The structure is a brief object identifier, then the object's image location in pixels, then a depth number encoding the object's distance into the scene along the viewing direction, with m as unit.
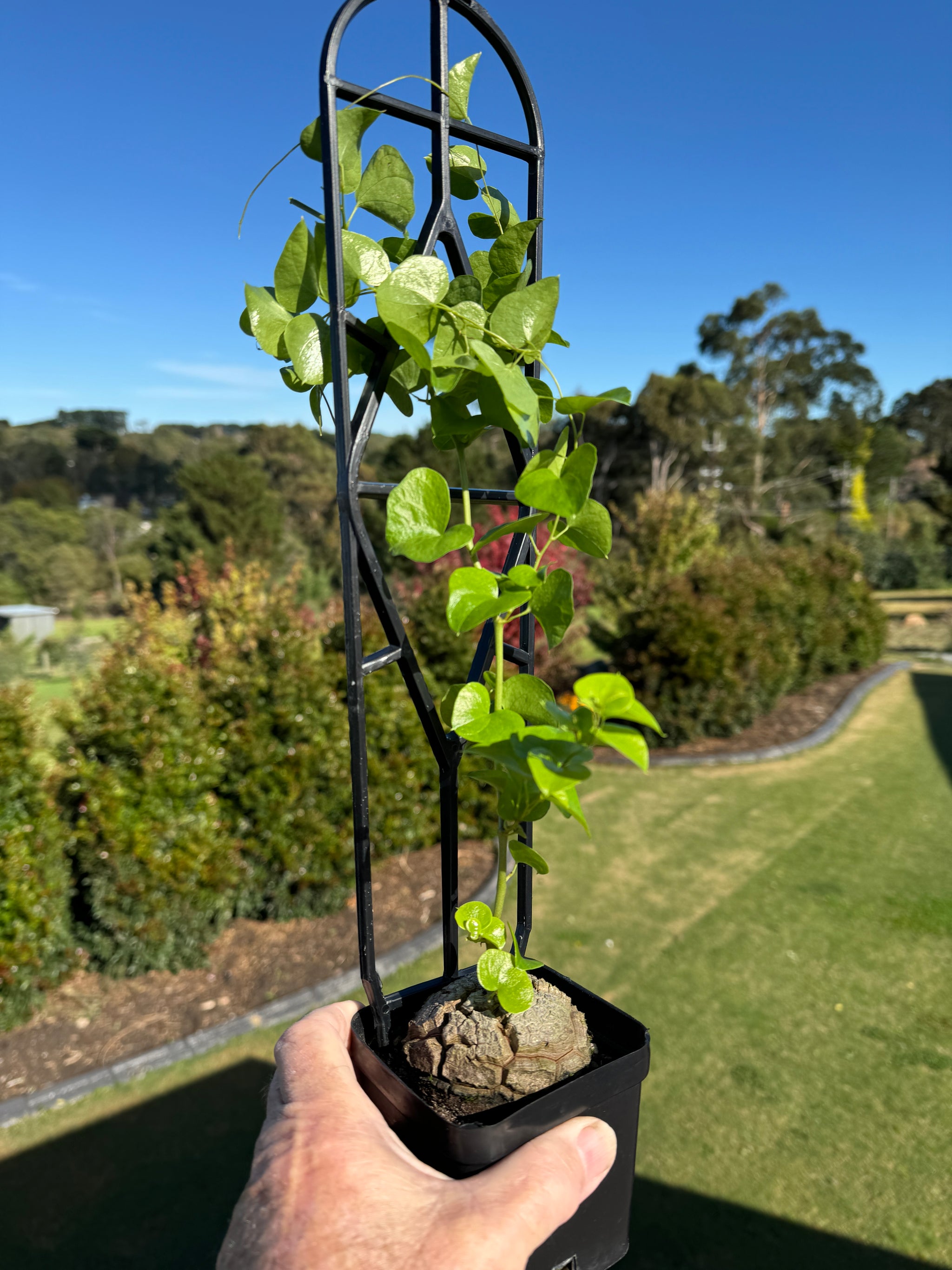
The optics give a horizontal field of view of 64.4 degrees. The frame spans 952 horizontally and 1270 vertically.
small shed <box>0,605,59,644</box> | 17.45
